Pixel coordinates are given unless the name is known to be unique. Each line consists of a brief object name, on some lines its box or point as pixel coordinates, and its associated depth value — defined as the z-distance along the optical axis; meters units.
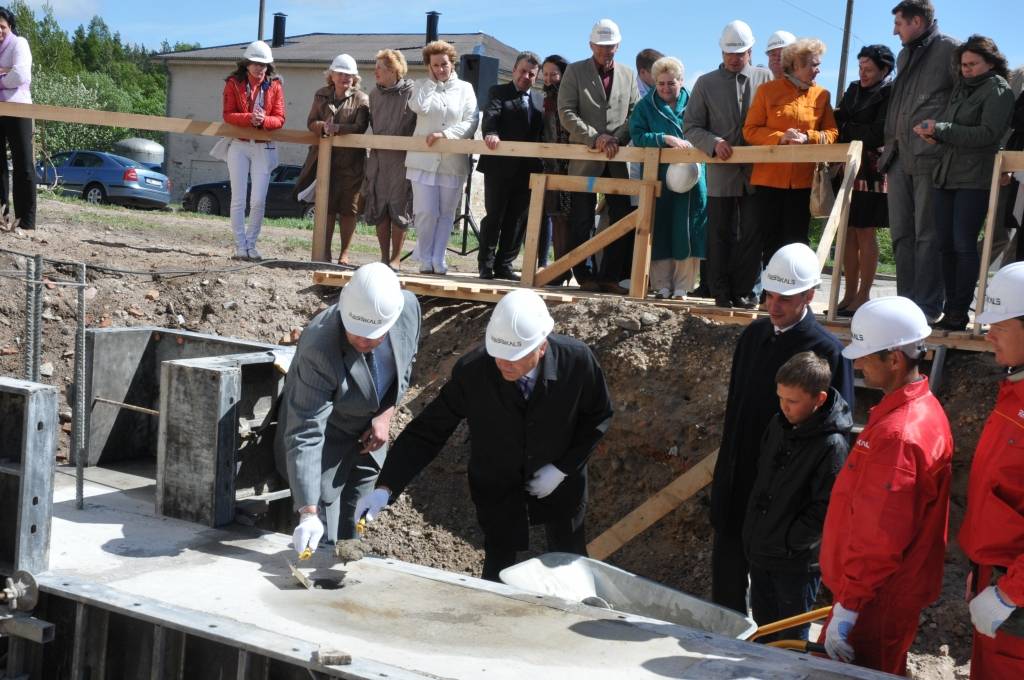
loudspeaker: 13.52
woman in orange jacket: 7.91
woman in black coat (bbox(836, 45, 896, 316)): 7.91
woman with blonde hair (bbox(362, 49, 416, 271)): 10.11
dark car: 24.99
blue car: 25.31
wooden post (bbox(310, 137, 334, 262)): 10.39
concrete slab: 3.75
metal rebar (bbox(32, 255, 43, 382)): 6.32
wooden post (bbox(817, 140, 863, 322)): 7.53
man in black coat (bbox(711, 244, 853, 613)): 5.11
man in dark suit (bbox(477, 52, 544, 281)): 9.80
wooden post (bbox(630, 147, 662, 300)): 8.71
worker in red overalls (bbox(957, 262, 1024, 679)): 3.64
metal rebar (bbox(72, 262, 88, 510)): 5.41
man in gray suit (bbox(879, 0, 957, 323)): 7.25
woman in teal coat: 8.76
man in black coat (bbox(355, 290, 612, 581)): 5.12
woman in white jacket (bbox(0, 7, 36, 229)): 10.60
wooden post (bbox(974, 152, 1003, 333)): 6.69
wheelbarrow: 4.48
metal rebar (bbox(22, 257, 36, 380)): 6.38
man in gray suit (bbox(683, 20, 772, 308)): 8.27
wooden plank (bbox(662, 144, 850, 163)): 7.60
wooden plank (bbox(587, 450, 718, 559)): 7.38
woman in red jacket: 10.20
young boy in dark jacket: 4.56
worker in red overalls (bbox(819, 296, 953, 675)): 3.79
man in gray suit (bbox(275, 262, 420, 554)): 4.82
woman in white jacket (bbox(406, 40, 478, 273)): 9.77
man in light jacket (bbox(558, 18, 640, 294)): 9.08
